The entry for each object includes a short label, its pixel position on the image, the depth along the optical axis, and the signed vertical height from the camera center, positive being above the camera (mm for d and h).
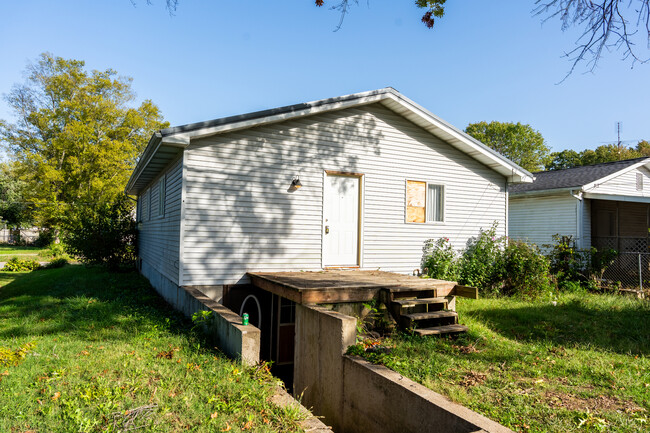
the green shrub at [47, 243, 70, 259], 21605 -1570
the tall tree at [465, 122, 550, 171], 39812 +9174
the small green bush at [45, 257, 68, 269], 17275 -1766
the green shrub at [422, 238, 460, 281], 9375 -691
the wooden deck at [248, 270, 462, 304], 5785 -876
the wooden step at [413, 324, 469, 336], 5548 -1401
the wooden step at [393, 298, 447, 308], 5844 -1062
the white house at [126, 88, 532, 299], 7266 +869
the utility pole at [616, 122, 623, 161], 34569 +8537
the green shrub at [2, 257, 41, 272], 16906 -1835
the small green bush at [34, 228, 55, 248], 28125 -1027
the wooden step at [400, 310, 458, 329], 5754 -1313
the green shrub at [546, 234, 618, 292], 11649 -855
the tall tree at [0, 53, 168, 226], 23953 +5863
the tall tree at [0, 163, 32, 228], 34781 +1478
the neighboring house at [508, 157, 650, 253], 13086 +960
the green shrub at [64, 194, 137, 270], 13031 -376
